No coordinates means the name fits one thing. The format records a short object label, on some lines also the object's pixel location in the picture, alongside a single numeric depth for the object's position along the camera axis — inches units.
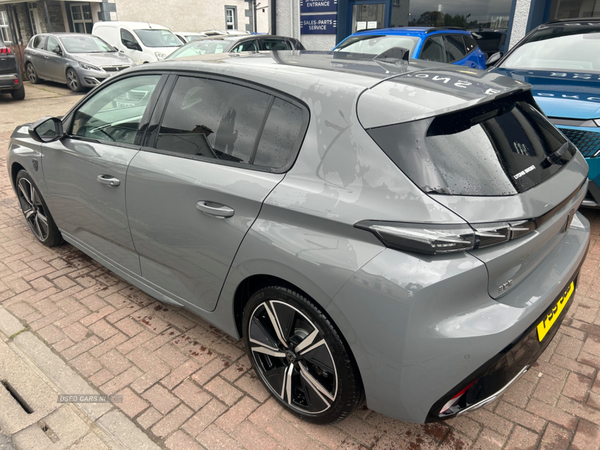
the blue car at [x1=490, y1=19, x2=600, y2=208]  150.1
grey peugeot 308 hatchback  67.4
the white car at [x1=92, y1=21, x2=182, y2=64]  545.6
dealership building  473.4
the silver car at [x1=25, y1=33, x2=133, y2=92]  491.8
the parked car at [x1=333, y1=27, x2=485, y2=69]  307.6
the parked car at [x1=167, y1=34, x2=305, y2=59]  346.3
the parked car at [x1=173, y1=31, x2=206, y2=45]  746.4
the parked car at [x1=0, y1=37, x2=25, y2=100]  453.4
